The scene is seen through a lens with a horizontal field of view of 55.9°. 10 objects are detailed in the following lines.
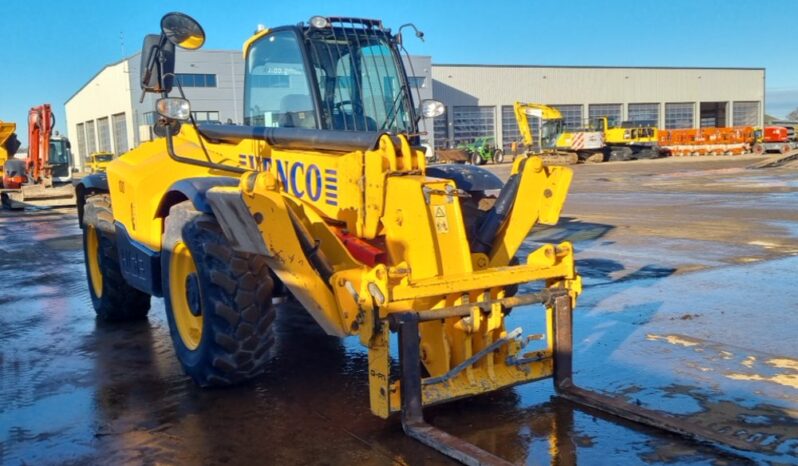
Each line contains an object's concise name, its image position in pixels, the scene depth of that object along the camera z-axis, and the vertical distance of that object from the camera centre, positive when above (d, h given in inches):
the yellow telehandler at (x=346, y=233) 157.2 -20.5
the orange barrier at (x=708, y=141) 1849.2 -20.6
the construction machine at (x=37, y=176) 887.7 -23.4
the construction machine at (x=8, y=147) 958.4 +14.9
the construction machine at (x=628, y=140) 1768.0 -10.5
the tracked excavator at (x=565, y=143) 1722.4 -13.7
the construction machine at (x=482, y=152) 1920.5 -29.2
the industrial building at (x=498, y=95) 1918.1 +148.3
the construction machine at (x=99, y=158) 1715.7 -8.2
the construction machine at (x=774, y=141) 1818.4 -26.2
